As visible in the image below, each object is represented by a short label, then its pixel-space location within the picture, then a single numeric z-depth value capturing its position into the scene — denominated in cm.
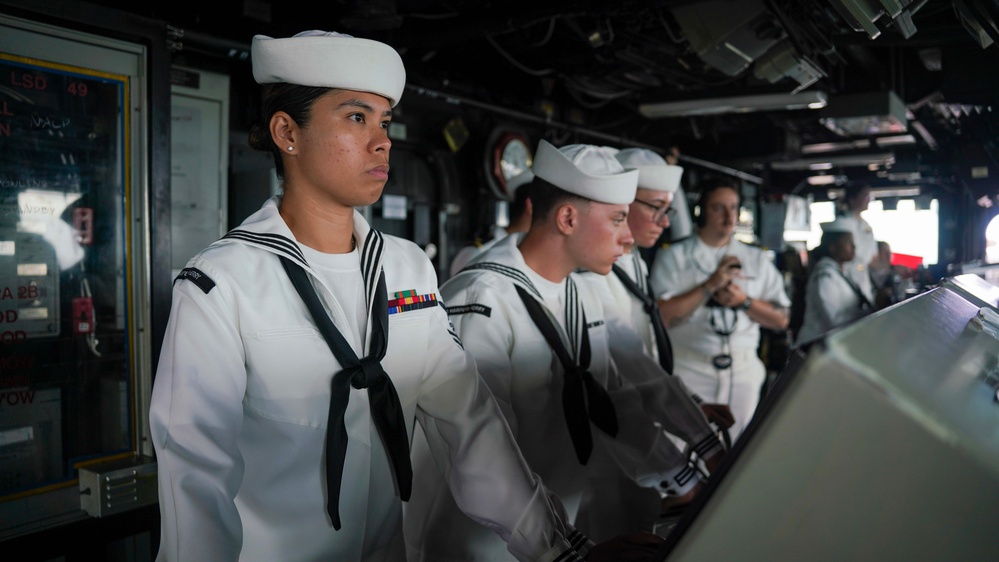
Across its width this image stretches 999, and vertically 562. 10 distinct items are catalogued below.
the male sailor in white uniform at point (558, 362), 201
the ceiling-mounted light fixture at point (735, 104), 453
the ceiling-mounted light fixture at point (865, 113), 495
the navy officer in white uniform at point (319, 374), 123
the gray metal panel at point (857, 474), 59
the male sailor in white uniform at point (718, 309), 384
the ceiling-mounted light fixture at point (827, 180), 1175
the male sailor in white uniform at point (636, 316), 253
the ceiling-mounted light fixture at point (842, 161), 805
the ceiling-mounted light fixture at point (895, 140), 848
